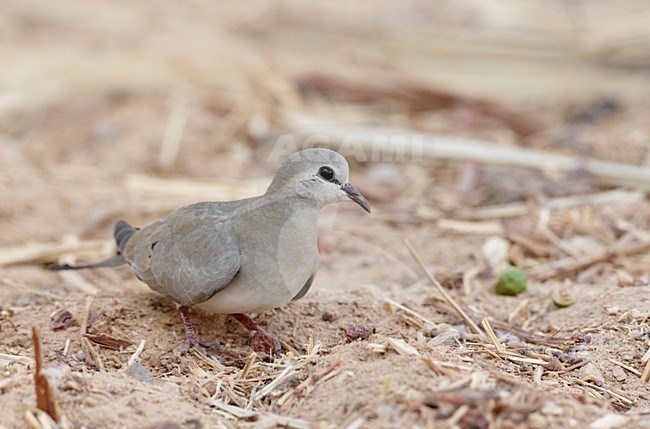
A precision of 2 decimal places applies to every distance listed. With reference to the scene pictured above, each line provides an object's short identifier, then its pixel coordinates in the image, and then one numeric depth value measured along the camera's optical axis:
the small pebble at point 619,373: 6.63
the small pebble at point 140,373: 6.55
